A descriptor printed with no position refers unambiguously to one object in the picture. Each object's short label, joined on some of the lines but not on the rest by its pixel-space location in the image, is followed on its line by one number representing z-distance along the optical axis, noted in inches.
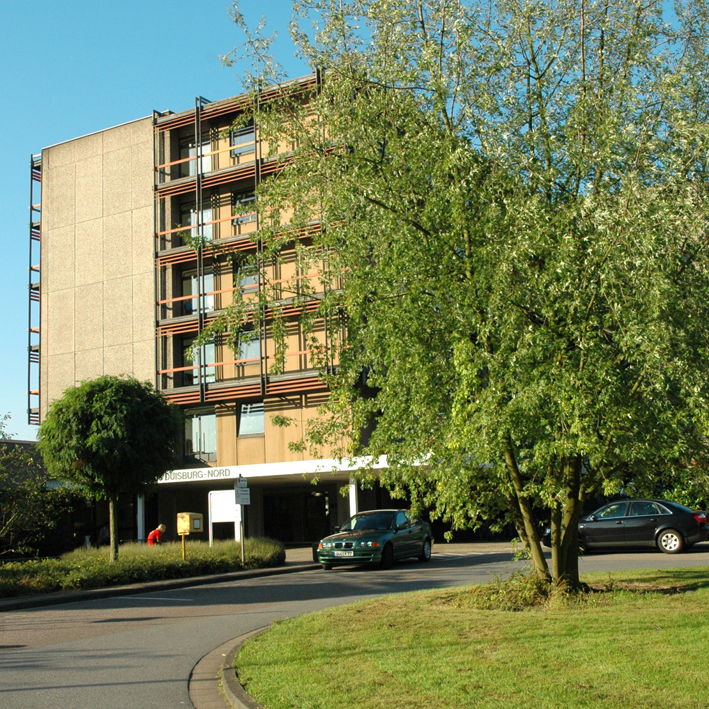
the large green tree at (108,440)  802.2
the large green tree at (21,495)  780.6
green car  807.7
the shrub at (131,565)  649.6
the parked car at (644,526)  845.2
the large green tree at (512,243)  368.8
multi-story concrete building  1393.9
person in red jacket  950.4
